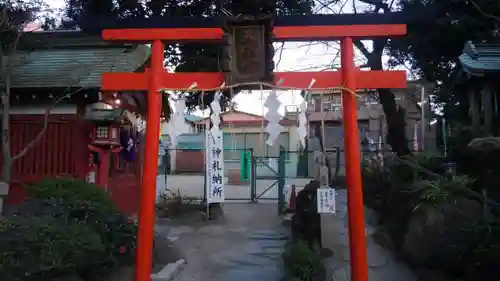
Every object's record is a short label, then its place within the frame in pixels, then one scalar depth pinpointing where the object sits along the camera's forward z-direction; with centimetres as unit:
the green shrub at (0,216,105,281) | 609
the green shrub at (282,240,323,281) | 883
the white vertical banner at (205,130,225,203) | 1530
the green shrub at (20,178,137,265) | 794
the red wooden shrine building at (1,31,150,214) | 1088
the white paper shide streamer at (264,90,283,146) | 681
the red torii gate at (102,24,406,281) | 662
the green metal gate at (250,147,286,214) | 1637
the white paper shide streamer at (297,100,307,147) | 680
